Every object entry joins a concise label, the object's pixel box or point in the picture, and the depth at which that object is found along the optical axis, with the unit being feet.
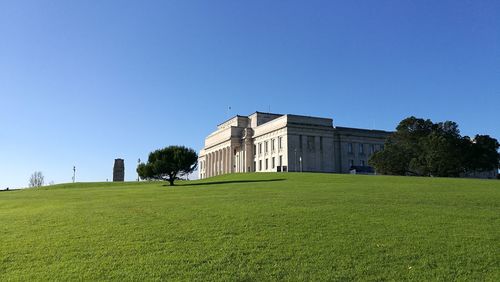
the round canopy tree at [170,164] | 189.57
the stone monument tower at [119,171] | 281.74
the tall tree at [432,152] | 202.59
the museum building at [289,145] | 298.97
